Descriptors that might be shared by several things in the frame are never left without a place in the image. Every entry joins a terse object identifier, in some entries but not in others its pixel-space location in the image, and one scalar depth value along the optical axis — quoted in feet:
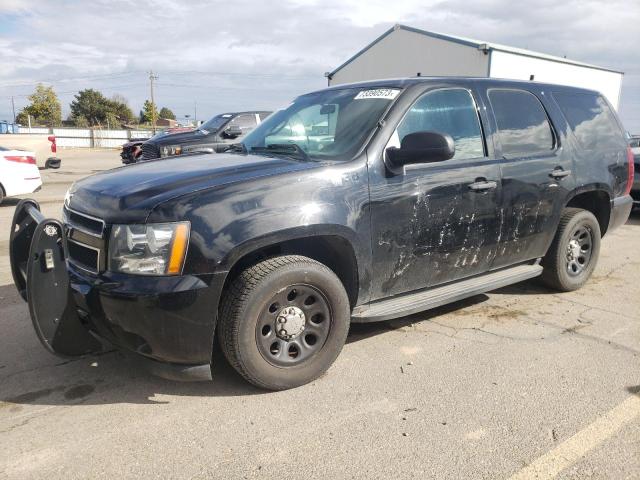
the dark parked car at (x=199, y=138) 39.83
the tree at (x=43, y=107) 254.37
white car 34.16
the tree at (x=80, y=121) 257.83
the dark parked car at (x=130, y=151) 52.75
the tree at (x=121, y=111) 282.77
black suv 9.48
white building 77.05
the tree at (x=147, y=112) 307.99
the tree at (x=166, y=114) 402.31
